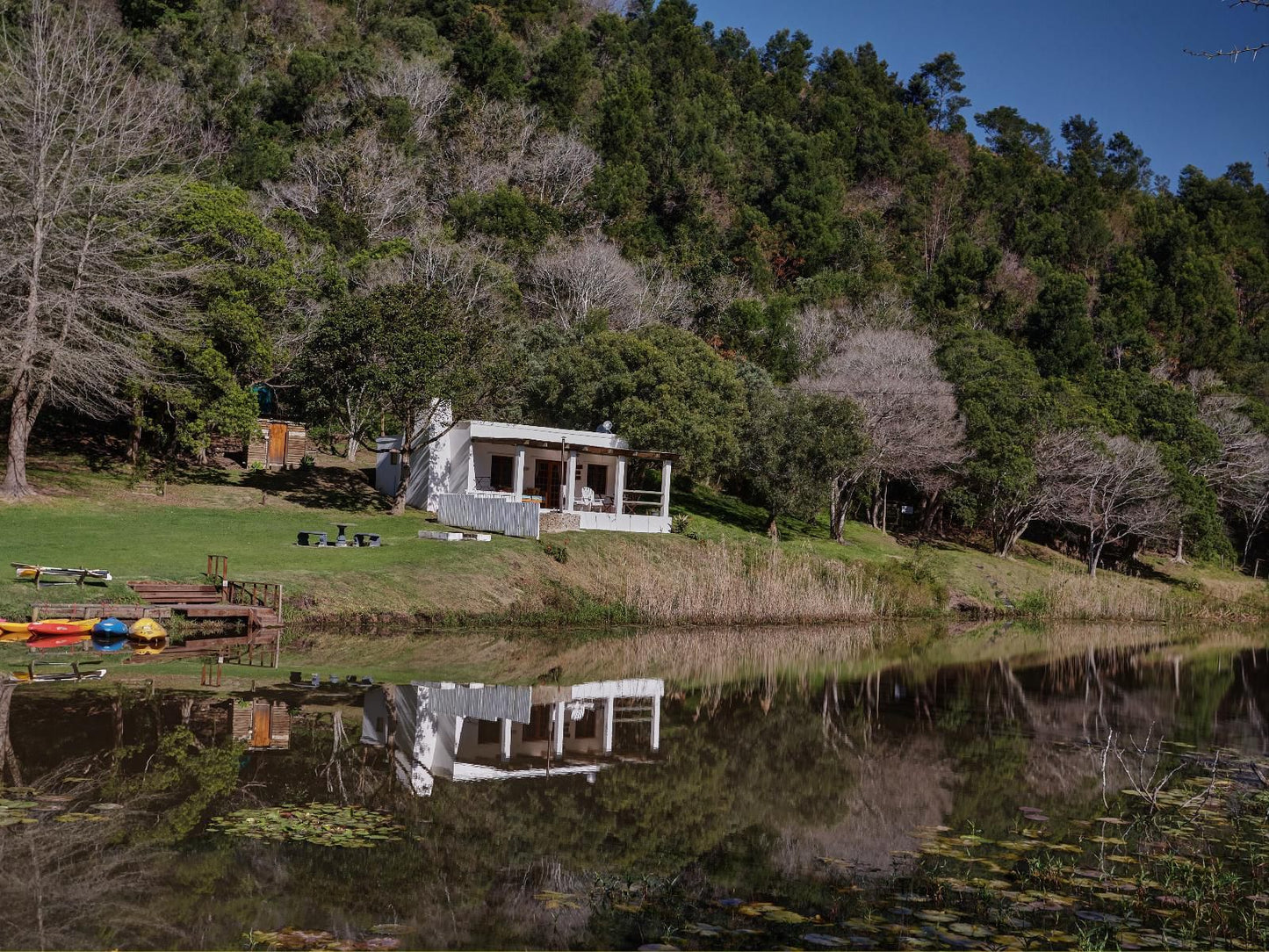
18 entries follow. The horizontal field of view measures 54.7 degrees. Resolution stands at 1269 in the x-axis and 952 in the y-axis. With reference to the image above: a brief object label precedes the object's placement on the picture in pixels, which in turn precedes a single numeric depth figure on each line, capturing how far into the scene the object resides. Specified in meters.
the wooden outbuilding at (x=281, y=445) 45.31
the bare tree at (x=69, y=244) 34.22
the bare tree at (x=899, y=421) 49.59
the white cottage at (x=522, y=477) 36.38
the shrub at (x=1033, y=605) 42.81
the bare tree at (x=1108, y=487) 51.59
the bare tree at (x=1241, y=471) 58.78
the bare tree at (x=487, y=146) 69.25
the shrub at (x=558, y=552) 32.62
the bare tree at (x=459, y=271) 52.59
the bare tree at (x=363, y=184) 59.97
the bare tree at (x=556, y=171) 72.62
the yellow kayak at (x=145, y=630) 22.20
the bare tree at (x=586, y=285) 58.47
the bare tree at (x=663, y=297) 60.44
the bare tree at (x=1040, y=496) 51.38
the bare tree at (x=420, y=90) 71.69
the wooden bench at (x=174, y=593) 23.64
